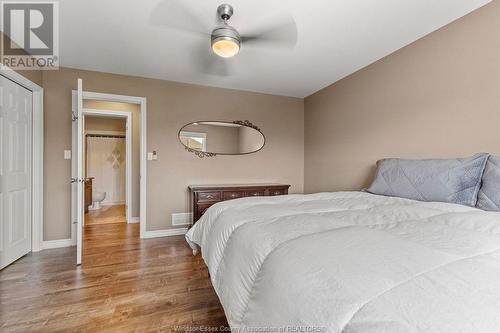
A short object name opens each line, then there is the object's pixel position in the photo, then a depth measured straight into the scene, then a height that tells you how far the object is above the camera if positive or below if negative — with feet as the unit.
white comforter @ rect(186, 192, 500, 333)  1.70 -1.01
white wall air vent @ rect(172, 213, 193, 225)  11.56 -2.70
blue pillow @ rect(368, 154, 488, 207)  5.52 -0.37
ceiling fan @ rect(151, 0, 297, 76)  5.93 +4.17
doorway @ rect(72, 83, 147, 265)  7.93 +0.77
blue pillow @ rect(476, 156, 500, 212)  5.03 -0.49
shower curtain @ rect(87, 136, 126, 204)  19.86 -0.10
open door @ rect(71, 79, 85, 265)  7.81 -0.37
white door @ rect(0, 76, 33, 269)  7.61 -0.19
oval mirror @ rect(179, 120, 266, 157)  11.91 +1.49
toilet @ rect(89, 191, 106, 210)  18.12 -2.69
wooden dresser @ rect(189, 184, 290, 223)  10.59 -1.34
